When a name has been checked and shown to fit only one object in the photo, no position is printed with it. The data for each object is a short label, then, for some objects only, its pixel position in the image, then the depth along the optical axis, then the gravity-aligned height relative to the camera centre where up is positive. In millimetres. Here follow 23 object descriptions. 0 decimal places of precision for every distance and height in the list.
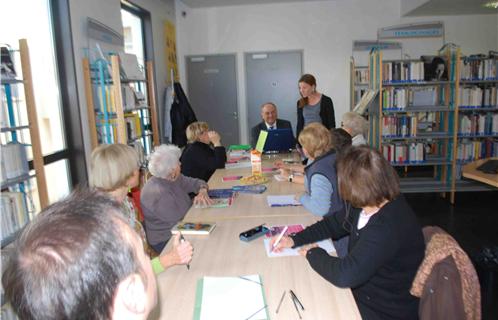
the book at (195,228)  2104 -696
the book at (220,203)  2590 -698
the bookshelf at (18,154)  2527 -322
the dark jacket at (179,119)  5957 -286
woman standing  4539 -119
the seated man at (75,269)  687 -295
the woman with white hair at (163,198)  2504 -637
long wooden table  1367 -725
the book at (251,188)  2908 -685
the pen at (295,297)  1382 -727
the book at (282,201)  2551 -696
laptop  4270 -494
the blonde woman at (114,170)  2115 -361
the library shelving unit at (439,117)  5172 -361
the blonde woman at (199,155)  3609 -520
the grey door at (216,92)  7035 +126
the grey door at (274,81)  6939 +280
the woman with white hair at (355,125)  3670 -297
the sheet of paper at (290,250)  1803 -720
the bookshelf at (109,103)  3713 +3
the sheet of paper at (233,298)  1335 -726
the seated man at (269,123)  4715 -323
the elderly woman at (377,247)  1458 -580
